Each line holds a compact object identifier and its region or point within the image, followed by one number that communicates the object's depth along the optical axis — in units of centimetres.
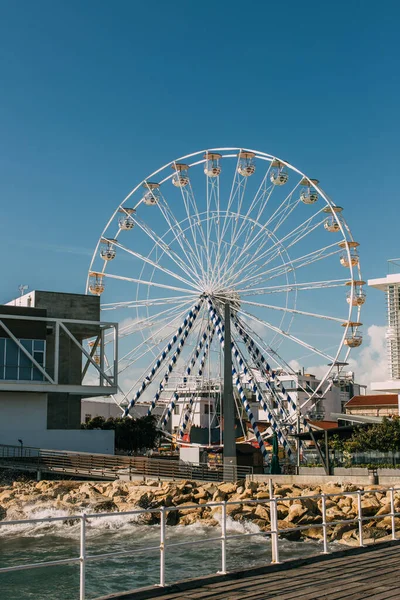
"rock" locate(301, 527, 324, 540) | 2125
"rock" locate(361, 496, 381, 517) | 2320
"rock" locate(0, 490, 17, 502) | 2912
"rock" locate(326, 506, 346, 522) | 2290
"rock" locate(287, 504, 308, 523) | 2222
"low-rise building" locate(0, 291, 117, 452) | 4147
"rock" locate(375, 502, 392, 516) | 2228
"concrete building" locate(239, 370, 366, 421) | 9325
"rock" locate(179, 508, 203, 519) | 2505
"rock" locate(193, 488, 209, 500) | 2702
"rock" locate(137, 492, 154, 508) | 2679
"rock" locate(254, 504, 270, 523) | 2331
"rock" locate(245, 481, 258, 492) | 2743
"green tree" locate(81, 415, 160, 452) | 5466
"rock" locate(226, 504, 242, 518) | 2344
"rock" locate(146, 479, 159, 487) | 3012
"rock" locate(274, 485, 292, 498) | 2631
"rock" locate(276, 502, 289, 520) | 2316
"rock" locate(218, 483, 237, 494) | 2740
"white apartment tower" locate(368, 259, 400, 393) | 4344
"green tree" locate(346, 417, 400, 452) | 3322
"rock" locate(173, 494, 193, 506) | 2686
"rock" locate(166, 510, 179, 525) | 2447
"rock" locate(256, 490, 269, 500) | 2634
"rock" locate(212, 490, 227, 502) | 2673
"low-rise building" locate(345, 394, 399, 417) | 7644
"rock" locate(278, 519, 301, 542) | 2143
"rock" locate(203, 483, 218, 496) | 2766
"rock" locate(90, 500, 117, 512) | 2649
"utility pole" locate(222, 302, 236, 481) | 3109
